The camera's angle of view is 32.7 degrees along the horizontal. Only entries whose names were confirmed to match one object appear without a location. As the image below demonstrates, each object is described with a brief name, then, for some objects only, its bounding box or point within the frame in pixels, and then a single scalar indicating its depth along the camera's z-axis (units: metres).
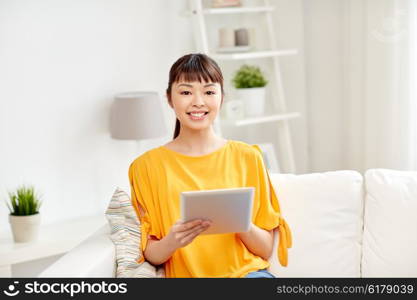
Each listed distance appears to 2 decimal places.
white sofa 2.21
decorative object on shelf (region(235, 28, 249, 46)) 3.66
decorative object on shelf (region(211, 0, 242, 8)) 3.63
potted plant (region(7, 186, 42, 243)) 3.08
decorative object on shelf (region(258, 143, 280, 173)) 3.85
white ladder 3.56
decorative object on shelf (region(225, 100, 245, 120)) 3.68
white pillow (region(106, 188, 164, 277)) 2.15
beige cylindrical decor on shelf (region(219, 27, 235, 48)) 3.65
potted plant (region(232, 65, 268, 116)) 3.72
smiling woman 2.15
